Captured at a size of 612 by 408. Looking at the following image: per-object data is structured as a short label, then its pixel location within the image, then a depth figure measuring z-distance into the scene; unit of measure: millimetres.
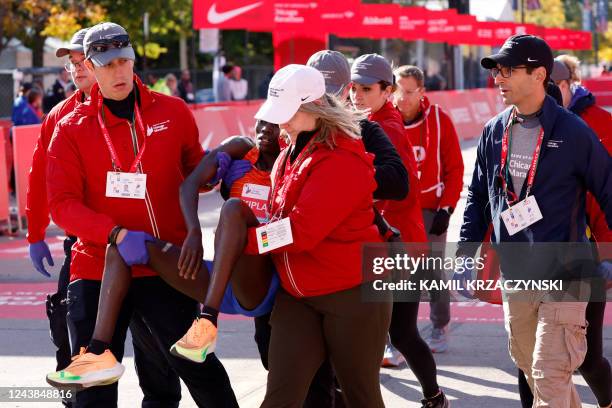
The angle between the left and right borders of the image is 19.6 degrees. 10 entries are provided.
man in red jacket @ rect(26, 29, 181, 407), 8725
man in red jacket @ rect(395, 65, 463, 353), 11386
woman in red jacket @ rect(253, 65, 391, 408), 6744
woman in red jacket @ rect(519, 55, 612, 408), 7950
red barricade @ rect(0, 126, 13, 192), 22004
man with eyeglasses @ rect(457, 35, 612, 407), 7408
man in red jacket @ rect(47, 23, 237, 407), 7921
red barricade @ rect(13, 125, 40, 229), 21899
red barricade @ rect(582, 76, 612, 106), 32918
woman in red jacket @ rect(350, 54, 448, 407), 9255
